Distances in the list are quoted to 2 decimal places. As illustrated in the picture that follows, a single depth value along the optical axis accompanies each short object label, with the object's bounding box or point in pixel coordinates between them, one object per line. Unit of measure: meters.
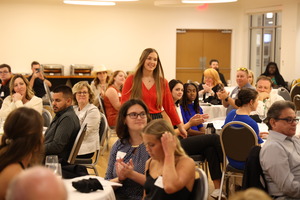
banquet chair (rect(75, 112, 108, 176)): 5.79
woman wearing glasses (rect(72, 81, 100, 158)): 5.97
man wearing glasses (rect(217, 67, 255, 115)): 7.73
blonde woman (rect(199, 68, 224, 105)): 9.73
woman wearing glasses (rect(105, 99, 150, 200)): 3.92
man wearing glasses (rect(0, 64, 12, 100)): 10.04
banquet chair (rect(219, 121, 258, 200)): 5.19
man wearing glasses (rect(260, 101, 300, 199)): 3.67
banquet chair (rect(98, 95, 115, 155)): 8.46
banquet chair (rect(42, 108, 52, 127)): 6.64
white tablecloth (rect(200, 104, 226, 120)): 9.02
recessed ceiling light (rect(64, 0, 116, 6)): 14.03
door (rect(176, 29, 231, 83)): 17.05
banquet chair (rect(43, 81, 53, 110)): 11.67
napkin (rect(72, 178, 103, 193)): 3.39
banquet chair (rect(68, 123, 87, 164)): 5.18
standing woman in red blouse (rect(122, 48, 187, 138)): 5.91
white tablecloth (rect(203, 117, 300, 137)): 6.12
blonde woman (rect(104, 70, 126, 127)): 8.36
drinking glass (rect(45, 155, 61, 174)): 3.31
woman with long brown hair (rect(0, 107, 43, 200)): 2.89
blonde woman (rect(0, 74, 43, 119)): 7.04
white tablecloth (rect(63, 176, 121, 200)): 3.29
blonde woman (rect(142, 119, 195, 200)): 3.14
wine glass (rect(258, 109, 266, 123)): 7.17
